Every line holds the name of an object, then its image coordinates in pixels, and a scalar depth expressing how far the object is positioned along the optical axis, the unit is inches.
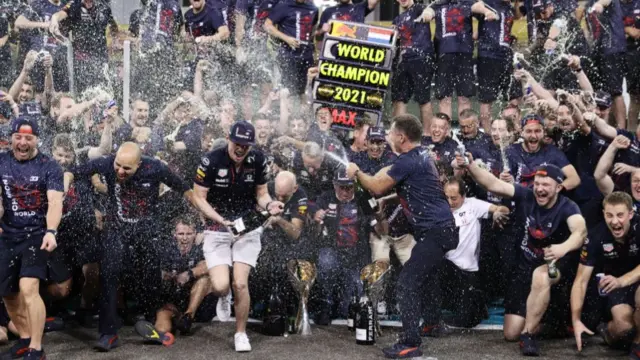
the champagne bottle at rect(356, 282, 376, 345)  322.3
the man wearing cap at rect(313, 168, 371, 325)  357.4
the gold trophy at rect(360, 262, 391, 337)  332.8
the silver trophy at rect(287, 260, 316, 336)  342.6
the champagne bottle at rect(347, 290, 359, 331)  340.0
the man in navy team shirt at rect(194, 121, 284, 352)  317.7
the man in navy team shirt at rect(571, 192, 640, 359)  308.5
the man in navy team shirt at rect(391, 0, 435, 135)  431.5
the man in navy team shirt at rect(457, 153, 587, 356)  314.3
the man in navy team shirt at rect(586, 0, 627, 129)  422.0
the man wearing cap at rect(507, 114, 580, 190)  348.5
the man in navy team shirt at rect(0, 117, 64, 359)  300.7
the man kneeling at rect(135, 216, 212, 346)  337.4
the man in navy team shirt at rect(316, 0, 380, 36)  453.7
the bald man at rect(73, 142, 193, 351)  321.1
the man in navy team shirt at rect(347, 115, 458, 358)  306.3
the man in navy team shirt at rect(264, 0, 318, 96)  450.3
